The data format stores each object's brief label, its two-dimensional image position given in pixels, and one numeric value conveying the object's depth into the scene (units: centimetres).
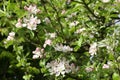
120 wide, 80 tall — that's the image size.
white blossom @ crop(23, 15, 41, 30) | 216
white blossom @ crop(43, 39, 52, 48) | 220
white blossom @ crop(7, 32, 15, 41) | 232
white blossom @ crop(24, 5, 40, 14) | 220
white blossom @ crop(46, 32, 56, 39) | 224
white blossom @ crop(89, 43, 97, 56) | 212
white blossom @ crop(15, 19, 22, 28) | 218
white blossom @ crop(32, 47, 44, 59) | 227
